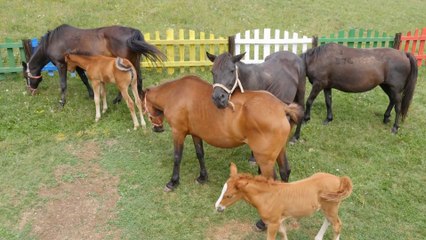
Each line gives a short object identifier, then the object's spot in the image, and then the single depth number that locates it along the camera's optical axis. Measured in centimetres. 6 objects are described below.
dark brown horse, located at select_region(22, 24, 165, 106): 858
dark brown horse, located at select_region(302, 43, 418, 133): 797
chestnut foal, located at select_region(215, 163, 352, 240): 452
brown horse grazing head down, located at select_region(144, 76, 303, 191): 503
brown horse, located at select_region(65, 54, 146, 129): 771
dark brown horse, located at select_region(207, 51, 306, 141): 532
